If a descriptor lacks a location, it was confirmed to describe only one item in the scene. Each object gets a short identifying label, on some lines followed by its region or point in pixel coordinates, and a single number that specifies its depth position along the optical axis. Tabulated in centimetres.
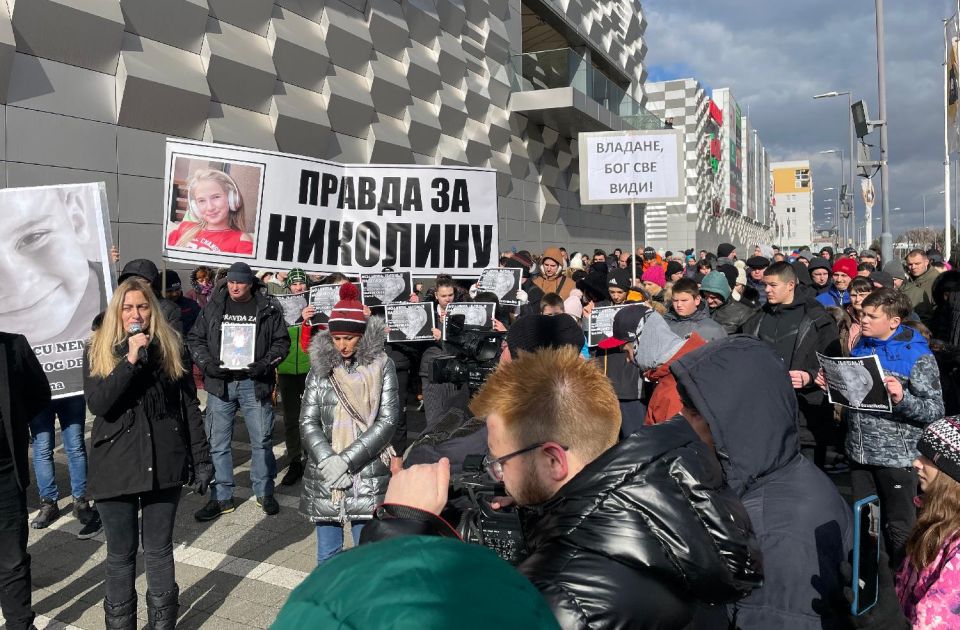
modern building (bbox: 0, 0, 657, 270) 851
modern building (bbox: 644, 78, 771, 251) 5047
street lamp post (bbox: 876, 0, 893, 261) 1438
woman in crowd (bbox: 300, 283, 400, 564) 358
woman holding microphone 333
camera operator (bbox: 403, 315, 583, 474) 263
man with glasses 120
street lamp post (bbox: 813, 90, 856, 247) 2505
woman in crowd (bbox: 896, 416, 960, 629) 189
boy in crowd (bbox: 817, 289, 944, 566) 375
